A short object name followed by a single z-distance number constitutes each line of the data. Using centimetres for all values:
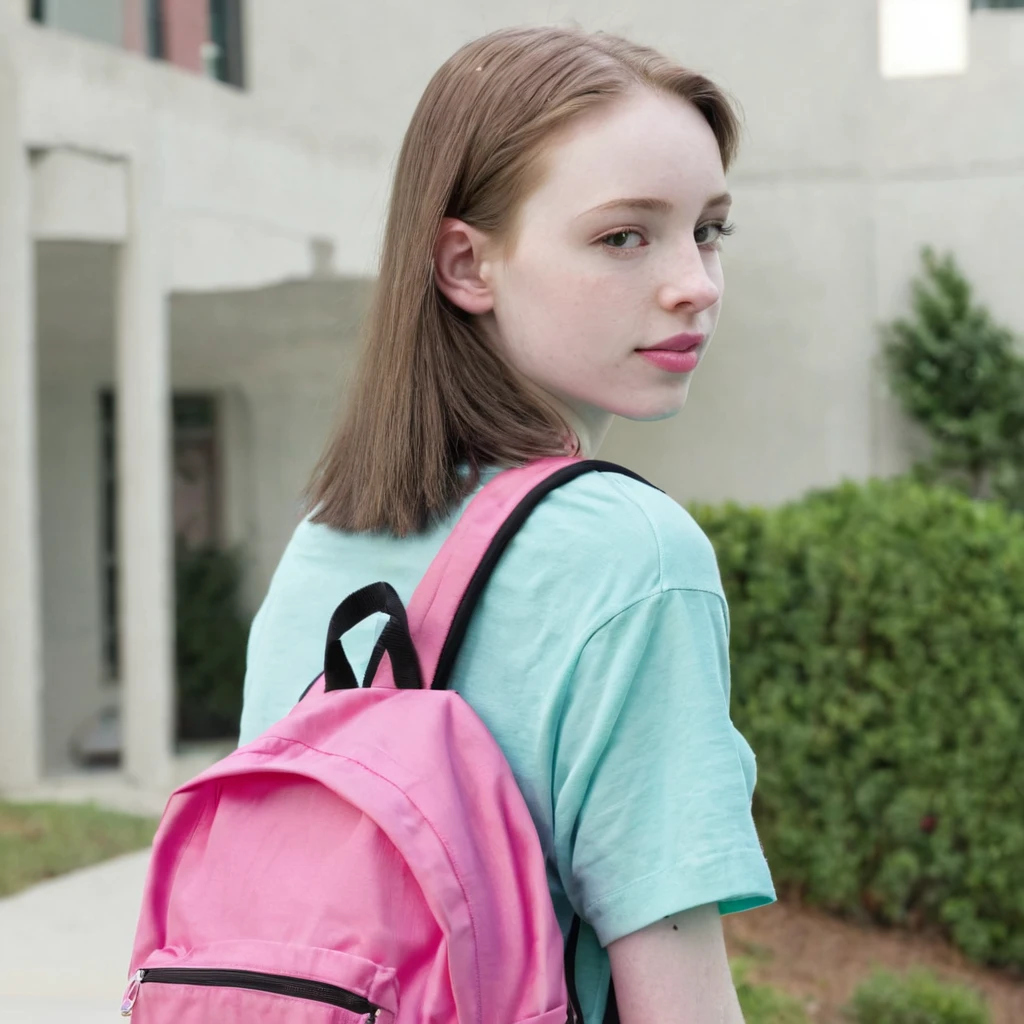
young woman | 102
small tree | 948
